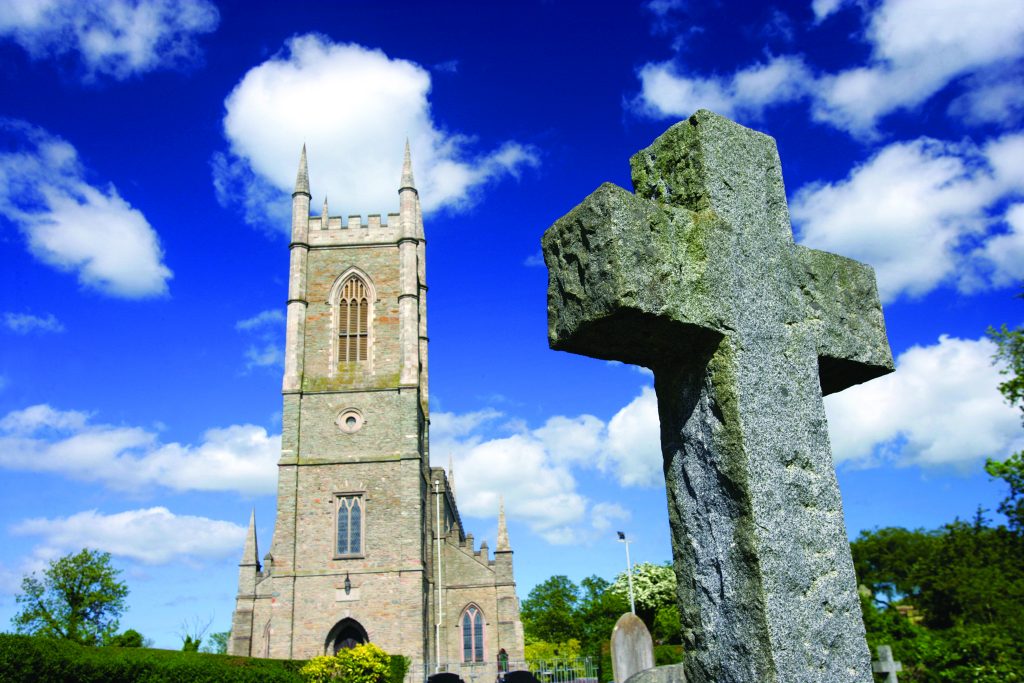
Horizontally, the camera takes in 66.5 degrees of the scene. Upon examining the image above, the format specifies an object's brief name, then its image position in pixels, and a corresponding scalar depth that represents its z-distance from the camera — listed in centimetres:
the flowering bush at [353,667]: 2578
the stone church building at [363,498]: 3284
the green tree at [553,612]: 6644
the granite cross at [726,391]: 281
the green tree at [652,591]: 5675
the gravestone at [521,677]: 1509
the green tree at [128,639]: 3841
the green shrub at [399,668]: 2849
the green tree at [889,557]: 5116
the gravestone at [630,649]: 1363
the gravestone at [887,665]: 1278
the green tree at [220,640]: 8606
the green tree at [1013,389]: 2148
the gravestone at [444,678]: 1492
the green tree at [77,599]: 3869
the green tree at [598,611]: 6031
